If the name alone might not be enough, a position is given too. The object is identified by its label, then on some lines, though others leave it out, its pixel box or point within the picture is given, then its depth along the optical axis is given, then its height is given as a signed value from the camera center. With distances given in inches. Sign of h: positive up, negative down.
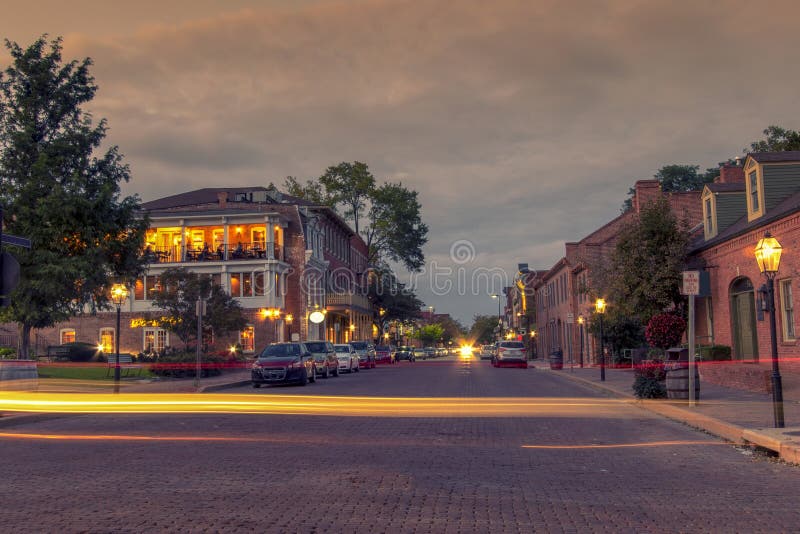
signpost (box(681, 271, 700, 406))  658.8 +34.4
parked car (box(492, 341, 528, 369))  1984.5 -74.7
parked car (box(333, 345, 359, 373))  1667.1 -59.5
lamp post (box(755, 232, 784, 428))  510.8 +43.6
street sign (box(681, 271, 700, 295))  658.8 +36.2
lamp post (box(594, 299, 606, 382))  1248.2 +32.9
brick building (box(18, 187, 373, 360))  2031.3 +187.6
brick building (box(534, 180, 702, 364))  1710.9 +148.4
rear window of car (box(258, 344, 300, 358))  1119.0 -27.5
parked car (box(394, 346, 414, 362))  2948.6 -96.5
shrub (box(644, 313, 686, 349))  778.2 -5.9
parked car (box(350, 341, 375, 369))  1942.7 -59.2
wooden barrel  742.5 -58.5
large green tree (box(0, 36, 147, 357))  1015.3 +201.1
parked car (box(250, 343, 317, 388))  1064.8 -46.9
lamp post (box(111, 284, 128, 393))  1034.9 +58.3
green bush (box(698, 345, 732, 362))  972.6 -38.8
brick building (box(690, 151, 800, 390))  800.9 +76.6
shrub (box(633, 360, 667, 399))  768.3 -59.4
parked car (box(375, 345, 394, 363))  2463.1 -77.9
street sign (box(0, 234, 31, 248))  571.5 +75.8
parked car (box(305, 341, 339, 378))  1352.5 -47.2
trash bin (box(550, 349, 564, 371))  1755.7 -78.0
